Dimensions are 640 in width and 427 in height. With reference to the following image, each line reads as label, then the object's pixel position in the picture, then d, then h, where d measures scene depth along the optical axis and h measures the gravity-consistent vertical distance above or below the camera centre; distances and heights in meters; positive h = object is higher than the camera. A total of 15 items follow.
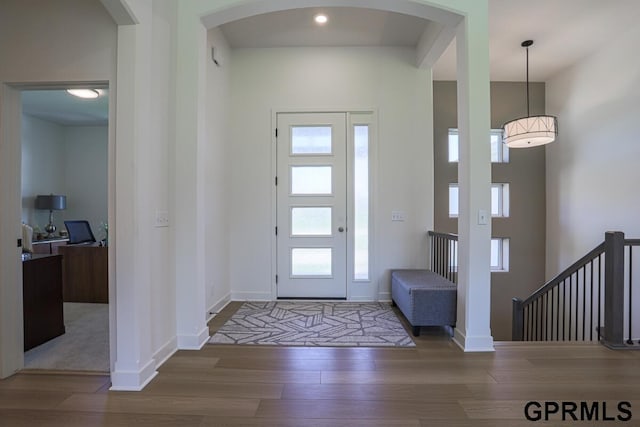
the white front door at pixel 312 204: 4.09 +0.09
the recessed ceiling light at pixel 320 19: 3.40 +2.09
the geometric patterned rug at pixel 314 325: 2.80 -1.15
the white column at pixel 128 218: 2.05 -0.04
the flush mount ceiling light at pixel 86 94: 4.23 +1.59
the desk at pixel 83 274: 4.17 -0.82
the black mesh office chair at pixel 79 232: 4.70 -0.32
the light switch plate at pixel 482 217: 2.57 -0.05
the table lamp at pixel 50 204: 5.57 +0.14
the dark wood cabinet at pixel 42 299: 2.67 -0.77
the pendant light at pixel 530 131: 3.71 +0.95
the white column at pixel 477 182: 2.57 +0.23
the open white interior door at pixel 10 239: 2.20 -0.19
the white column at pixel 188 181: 2.59 +0.25
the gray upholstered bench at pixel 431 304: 2.88 -0.86
